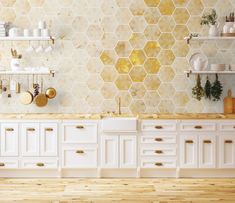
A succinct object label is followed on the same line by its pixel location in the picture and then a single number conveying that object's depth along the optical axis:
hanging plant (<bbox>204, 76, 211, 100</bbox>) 6.68
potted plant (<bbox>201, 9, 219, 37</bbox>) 6.58
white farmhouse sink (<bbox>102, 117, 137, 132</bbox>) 6.10
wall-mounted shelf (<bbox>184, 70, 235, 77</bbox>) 6.50
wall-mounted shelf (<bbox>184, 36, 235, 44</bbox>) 6.49
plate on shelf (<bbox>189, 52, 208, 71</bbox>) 6.59
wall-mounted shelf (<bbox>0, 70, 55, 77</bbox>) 6.54
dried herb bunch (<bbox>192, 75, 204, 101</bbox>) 6.66
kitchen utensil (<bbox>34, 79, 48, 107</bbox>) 6.66
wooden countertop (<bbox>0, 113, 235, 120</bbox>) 6.17
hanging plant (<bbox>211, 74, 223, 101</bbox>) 6.66
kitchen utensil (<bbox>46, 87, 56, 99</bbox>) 6.70
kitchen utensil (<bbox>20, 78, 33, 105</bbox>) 6.64
